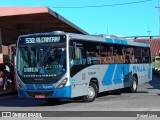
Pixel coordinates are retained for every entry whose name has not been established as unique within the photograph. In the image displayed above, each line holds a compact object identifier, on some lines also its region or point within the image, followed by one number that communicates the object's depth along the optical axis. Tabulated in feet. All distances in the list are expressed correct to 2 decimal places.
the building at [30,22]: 76.54
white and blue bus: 54.49
